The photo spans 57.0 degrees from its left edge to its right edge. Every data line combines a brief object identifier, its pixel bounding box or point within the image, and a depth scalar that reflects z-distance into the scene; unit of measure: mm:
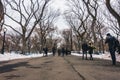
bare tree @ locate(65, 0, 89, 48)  24940
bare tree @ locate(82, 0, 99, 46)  16356
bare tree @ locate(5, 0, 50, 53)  20784
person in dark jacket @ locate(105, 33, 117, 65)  6371
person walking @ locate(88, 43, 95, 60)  10039
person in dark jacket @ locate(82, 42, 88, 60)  10681
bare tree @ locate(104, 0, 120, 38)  9790
